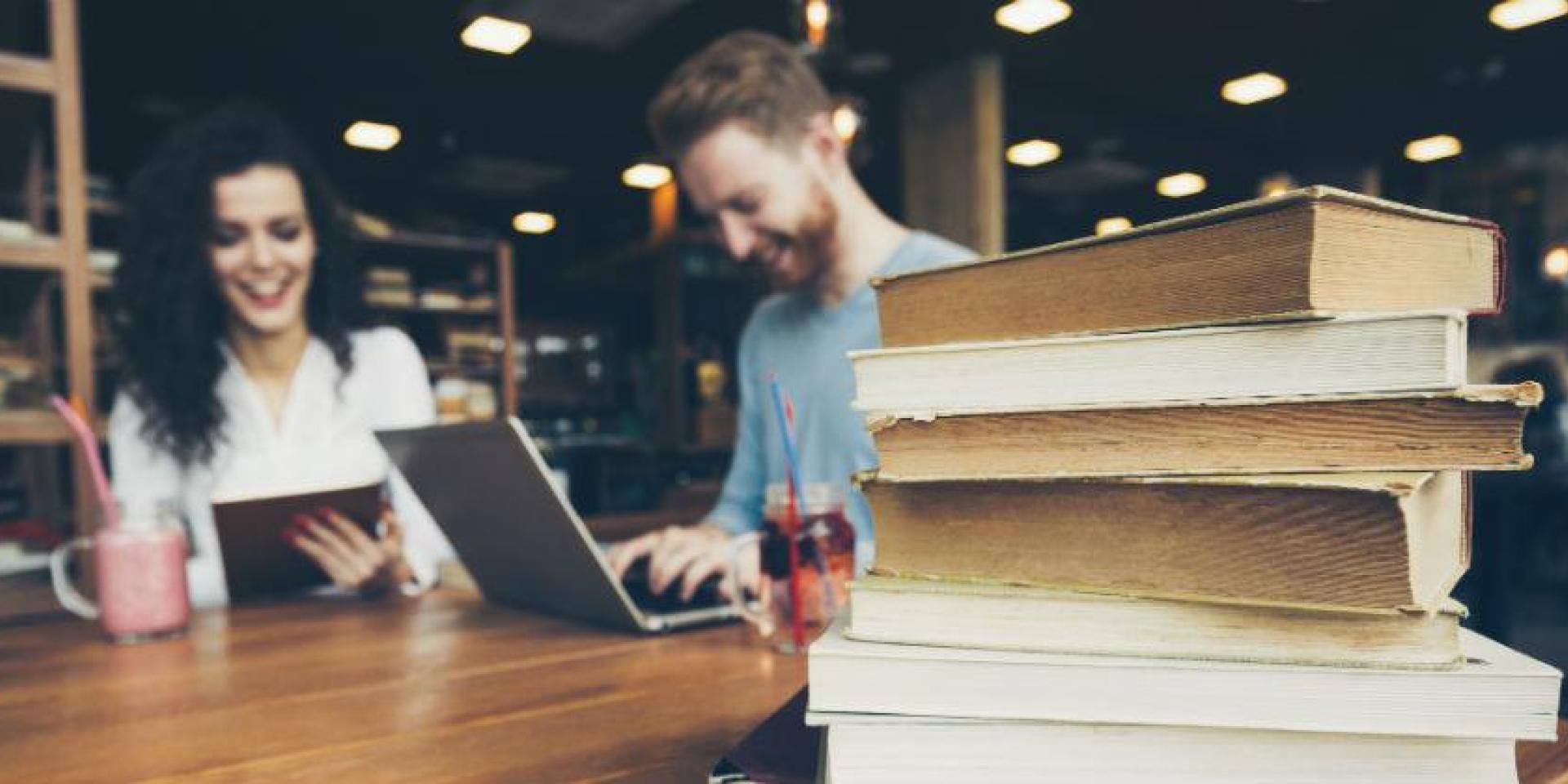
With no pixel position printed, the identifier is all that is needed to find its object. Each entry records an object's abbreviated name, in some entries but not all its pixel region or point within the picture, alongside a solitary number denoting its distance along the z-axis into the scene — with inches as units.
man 69.2
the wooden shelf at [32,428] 70.6
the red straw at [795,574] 37.3
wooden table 25.9
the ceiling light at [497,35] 168.9
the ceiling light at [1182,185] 302.7
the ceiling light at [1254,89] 217.0
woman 77.3
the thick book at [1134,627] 16.7
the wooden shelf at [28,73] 69.1
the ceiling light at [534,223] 331.7
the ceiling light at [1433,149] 268.4
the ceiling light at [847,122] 145.0
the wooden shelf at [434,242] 207.9
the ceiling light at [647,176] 275.6
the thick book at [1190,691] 16.3
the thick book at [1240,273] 17.0
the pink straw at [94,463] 45.9
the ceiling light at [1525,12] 180.2
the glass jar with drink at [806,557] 37.9
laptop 38.2
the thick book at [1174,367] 16.6
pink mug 43.9
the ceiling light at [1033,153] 260.8
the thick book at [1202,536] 16.3
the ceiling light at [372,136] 227.5
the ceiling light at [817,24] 125.3
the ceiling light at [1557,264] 283.6
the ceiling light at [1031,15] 170.6
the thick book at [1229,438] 16.4
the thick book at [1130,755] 16.9
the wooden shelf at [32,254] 69.1
